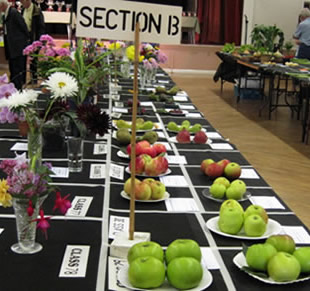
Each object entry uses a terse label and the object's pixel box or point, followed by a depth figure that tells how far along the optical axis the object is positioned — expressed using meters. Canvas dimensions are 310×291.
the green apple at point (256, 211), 1.39
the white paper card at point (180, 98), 3.74
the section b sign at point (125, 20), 1.32
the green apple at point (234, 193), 1.66
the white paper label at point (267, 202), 1.66
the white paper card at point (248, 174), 1.96
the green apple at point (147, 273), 1.05
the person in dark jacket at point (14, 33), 6.58
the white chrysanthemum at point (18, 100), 1.48
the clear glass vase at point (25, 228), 1.16
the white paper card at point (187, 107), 3.42
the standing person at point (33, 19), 7.53
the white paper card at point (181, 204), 1.59
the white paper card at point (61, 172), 1.85
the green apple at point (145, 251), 1.11
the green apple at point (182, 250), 1.11
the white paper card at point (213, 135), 2.63
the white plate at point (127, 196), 1.64
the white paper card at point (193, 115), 3.16
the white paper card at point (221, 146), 2.39
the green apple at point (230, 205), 1.41
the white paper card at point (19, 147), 2.21
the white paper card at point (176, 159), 2.12
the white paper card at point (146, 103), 3.49
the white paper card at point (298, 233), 1.39
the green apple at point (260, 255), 1.14
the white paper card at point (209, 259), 1.22
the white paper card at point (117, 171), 1.88
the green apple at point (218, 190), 1.66
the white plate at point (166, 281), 1.07
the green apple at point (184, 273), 1.05
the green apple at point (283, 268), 1.11
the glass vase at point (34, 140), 1.55
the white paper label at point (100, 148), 2.21
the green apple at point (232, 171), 1.85
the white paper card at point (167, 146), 2.34
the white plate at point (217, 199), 1.67
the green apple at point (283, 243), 1.19
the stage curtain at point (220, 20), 13.42
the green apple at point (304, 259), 1.15
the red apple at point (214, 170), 1.85
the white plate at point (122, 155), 2.12
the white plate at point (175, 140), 2.47
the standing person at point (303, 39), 7.62
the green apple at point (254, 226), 1.34
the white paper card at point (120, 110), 3.20
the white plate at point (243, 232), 1.36
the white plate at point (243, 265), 1.11
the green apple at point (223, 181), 1.69
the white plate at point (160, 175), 1.88
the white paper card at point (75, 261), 1.15
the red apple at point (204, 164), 1.93
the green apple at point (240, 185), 1.66
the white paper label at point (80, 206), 1.51
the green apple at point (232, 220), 1.37
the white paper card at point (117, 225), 1.39
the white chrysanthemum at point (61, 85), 1.69
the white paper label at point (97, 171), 1.88
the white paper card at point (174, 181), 1.83
